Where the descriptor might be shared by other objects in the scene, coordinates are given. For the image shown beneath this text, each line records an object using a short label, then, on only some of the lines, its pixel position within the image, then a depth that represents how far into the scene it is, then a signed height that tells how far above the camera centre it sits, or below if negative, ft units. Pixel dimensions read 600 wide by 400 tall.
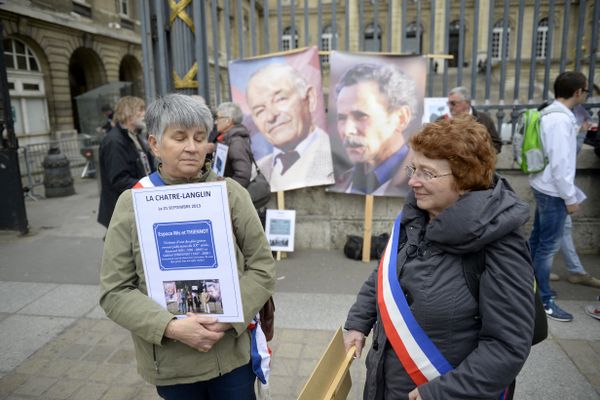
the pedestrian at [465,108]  14.79 +0.55
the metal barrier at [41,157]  33.30 -2.17
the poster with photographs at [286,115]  16.98 +0.50
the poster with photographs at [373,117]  16.52 +0.34
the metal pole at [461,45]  15.87 +2.84
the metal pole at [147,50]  17.38 +3.23
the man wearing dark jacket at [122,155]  13.30 -0.71
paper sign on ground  17.28 -3.92
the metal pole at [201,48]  17.01 +3.19
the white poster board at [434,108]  16.90 +0.62
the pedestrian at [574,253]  13.96 -4.17
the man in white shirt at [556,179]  11.94 -1.61
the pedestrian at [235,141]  14.78 -0.42
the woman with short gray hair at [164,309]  5.31 -1.96
